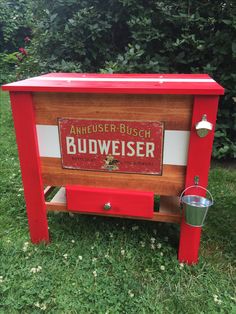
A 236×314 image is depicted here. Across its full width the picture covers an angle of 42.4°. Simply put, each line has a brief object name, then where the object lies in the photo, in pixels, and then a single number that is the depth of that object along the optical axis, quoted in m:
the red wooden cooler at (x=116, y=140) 1.72
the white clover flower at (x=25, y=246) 2.17
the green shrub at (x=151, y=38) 3.24
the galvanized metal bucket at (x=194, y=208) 1.78
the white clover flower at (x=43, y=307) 1.75
